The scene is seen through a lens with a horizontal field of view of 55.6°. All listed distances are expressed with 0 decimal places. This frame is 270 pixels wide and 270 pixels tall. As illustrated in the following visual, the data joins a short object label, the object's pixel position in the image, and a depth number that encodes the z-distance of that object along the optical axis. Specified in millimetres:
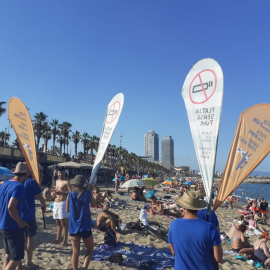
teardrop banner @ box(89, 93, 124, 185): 5141
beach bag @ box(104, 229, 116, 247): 5848
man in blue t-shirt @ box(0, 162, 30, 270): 3482
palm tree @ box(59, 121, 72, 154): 49991
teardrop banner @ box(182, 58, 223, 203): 3699
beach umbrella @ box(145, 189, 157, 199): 12009
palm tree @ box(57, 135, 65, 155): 50422
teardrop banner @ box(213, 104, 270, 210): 4039
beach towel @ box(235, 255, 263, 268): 6101
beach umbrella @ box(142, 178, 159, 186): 17548
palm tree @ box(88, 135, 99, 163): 59344
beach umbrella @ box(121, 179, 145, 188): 16155
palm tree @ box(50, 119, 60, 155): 47656
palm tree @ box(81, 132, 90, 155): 57959
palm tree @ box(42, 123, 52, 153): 46062
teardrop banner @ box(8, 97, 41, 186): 5629
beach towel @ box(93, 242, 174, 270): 4914
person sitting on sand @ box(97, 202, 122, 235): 6910
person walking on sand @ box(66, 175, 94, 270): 3934
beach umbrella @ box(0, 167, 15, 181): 9400
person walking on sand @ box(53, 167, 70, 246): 5508
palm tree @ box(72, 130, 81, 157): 56094
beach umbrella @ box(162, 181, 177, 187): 33856
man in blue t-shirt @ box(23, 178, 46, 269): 4188
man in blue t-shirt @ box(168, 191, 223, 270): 2439
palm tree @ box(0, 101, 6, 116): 37019
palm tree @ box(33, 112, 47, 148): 40009
